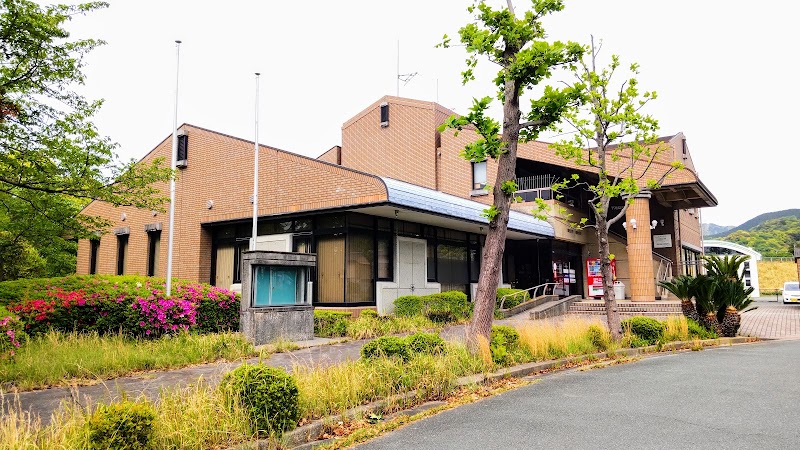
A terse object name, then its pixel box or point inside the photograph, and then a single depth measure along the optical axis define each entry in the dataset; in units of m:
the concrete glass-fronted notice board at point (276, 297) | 11.80
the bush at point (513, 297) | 21.12
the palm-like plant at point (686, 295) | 14.69
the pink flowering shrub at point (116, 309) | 11.13
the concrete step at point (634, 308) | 20.23
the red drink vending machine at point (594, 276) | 25.86
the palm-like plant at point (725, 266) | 15.59
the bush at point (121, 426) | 4.14
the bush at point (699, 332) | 13.67
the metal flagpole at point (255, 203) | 17.56
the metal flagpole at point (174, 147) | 15.84
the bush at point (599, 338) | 11.41
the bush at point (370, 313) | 15.63
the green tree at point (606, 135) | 12.70
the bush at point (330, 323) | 13.86
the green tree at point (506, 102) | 9.30
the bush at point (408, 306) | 16.92
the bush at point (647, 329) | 12.51
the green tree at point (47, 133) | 8.56
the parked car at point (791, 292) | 34.53
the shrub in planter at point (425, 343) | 8.17
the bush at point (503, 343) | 9.03
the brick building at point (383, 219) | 17.56
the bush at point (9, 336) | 8.60
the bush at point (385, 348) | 7.71
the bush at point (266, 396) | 5.11
